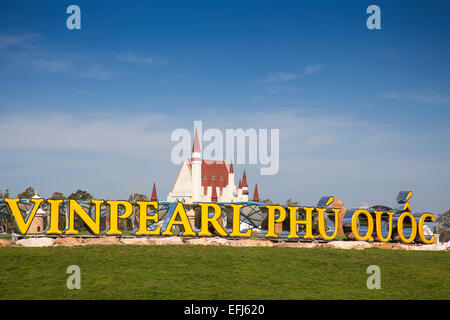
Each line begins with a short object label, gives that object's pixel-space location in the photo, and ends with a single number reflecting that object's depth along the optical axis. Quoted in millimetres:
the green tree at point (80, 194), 82750
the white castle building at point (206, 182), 83375
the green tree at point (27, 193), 76125
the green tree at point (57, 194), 81900
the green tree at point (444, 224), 97231
